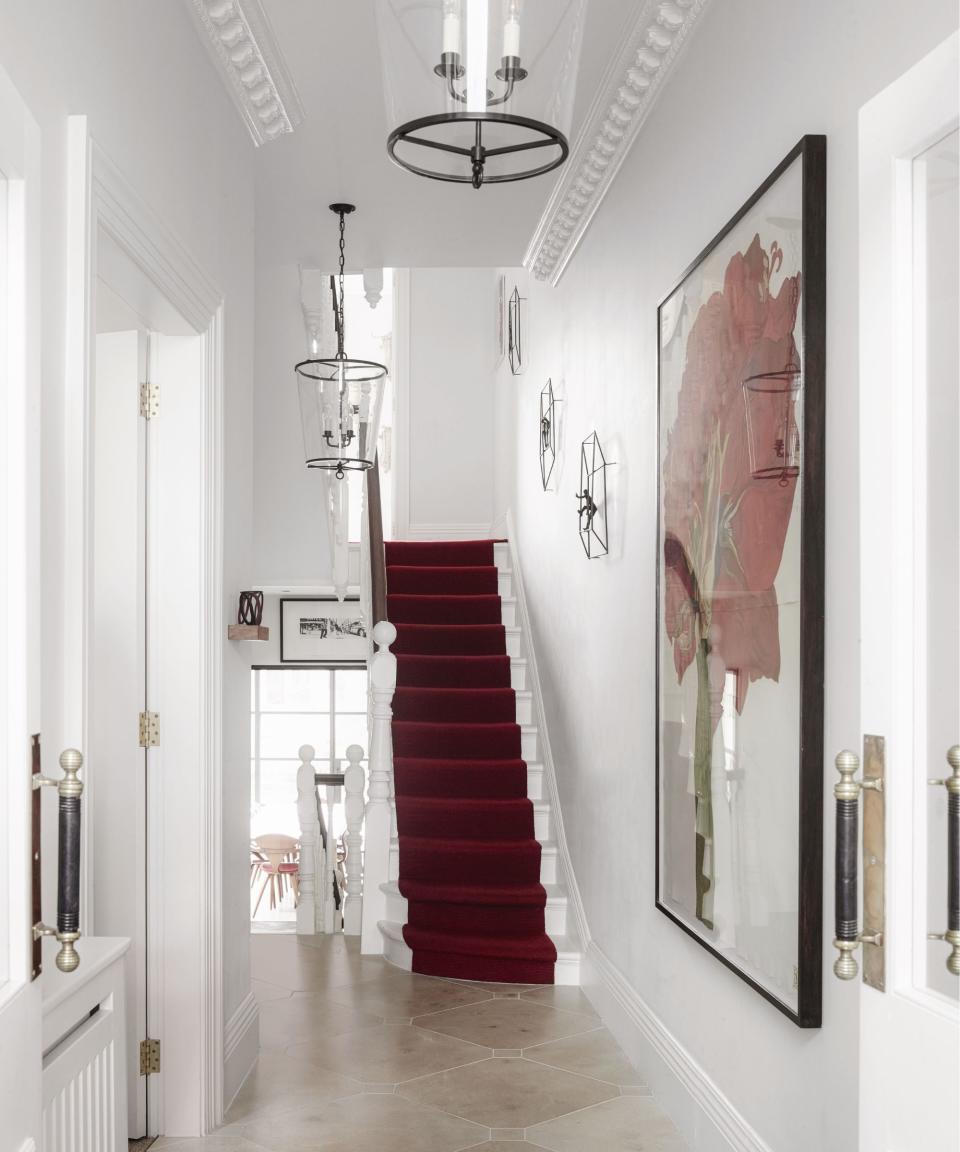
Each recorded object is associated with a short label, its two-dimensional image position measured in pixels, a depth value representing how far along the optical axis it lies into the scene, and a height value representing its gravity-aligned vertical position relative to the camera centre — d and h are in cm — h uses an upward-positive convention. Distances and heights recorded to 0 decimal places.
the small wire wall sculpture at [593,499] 449 +30
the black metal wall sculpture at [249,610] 362 -12
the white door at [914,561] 140 +1
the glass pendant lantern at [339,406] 553 +84
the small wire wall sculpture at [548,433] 587 +74
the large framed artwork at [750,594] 233 -5
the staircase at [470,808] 484 -114
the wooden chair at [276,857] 989 -253
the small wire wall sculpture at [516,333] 734 +160
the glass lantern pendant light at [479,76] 170 +77
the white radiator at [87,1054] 187 -85
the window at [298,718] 1051 -137
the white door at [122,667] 321 -28
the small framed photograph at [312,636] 1024 -58
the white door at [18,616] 156 -6
